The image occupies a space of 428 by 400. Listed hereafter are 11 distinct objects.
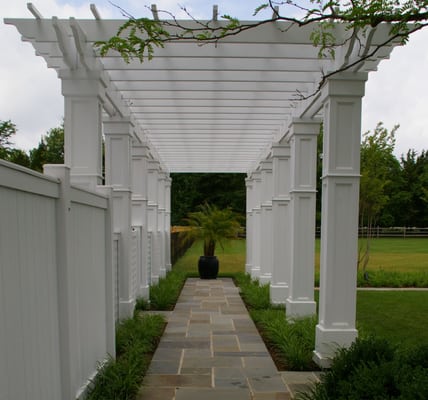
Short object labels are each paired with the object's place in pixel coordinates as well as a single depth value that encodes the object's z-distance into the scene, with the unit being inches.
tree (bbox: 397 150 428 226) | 1576.4
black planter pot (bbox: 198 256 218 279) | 494.9
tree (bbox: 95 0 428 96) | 82.4
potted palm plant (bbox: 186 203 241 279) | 495.2
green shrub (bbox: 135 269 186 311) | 306.8
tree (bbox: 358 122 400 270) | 426.3
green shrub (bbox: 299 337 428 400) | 100.9
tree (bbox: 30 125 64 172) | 1240.2
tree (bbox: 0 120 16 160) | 889.9
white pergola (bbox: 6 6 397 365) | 179.0
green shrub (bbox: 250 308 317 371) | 182.4
